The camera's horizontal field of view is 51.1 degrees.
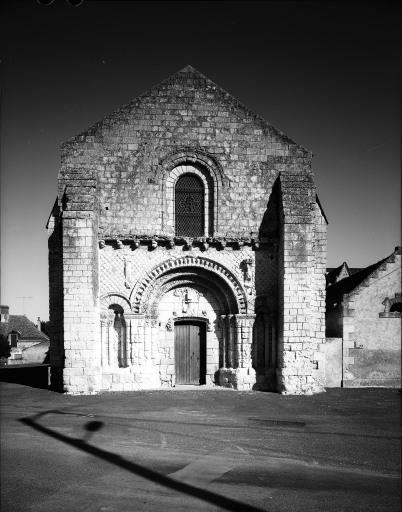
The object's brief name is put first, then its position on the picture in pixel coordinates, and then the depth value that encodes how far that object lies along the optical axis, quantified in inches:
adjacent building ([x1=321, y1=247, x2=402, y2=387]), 550.0
